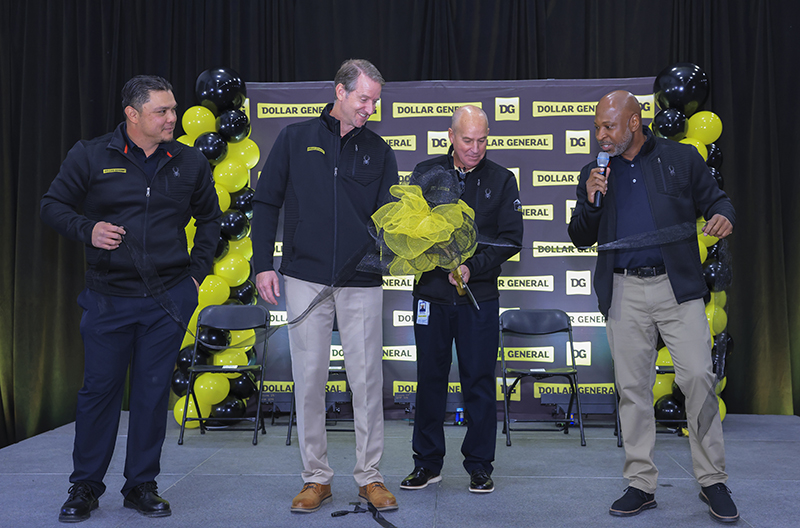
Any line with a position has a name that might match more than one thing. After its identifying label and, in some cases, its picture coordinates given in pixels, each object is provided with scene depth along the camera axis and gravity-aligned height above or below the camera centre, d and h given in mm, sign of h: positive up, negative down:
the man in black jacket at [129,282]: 2678 +20
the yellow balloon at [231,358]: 4672 -550
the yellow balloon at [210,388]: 4531 -759
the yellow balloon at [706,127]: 4500 +1160
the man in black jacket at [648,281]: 2650 +16
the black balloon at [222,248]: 4641 +292
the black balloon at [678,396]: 4500 -830
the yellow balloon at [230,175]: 4637 +849
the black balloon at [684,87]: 4453 +1448
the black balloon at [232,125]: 4641 +1233
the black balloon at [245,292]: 4836 -51
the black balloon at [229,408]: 4566 -922
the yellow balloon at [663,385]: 4582 -759
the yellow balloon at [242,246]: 4797 +315
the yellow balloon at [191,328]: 4617 -317
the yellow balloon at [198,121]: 4719 +1285
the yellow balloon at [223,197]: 4602 +676
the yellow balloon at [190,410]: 4547 -932
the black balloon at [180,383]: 4555 -725
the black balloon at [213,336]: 4543 -376
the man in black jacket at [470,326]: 3055 -207
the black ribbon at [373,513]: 2572 -993
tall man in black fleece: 2701 +132
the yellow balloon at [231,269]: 4719 +133
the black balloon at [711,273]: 4346 +80
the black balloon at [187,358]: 4609 -543
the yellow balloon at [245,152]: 4820 +1063
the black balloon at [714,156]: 4520 +949
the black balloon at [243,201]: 4766 +671
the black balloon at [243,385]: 4708 -767
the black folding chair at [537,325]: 4499 -302
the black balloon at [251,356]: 4773 -554
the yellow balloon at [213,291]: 4602 -37
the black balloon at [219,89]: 4641 +1509
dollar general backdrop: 4883 +977
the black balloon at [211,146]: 4539 +1051
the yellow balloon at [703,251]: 4465 +240
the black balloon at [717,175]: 4398 +788
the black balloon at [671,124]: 4414 +1162
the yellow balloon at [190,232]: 4745 +427
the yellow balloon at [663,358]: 4570 -557
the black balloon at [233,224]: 4629 +471
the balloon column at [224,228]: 4578 +448
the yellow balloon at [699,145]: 4473 +1025
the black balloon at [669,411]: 4422 -922
